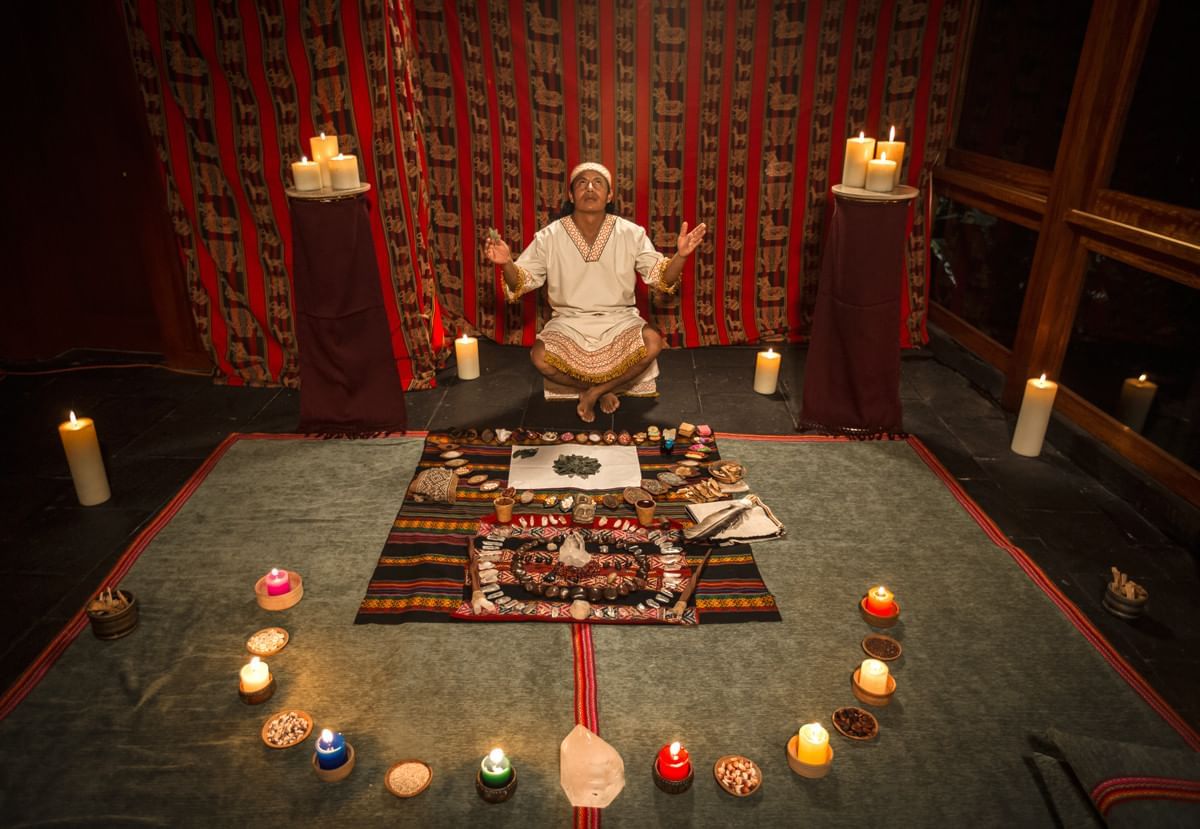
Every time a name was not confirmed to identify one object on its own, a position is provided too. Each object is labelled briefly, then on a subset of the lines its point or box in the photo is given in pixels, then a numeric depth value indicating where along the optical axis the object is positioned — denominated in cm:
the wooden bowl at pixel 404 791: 182
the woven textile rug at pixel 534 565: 241
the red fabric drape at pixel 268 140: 339
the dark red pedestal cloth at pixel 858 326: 315
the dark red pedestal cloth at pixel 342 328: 313
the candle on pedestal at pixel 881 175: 305
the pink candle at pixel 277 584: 240
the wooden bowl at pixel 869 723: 199
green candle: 180
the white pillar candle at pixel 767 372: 386
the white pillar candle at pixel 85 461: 285
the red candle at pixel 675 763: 183
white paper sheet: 309
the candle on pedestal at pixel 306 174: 303
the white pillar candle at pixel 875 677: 208
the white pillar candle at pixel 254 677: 207
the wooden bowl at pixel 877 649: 222
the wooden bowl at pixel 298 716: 196
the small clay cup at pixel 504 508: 281
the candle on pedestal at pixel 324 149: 305
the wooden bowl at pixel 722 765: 183
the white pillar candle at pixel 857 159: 309
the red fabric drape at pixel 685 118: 394
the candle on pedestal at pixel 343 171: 306
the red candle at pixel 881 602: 236
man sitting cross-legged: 364
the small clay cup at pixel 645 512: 279
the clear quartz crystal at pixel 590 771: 182
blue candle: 184
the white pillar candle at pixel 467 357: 399
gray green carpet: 183
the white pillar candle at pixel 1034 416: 324
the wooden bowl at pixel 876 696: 208
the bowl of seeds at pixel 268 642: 224
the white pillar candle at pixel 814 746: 187
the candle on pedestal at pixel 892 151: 310
